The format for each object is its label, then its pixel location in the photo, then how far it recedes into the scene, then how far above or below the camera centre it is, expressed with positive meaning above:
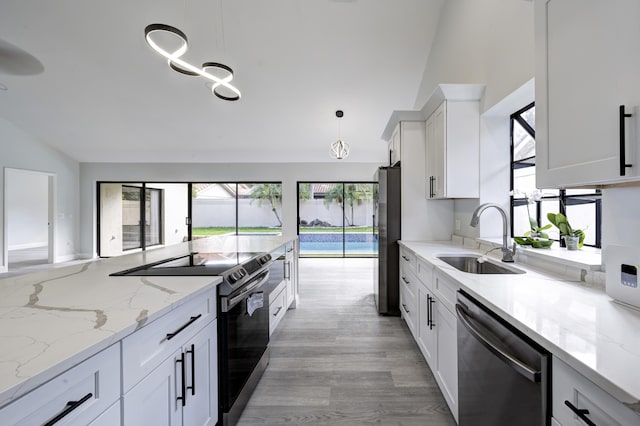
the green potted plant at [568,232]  1.82 -0.12
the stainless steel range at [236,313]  1.50 -0.60
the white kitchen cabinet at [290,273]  3.16 -0.70
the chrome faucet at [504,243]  1.97 -0.21
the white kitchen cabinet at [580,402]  0.62 -0.46
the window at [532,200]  1.88 +0.10
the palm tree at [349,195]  7.75 +0.52
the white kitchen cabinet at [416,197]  3.32 +0.20
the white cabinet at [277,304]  2.45 -0.85
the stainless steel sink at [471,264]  2.07 -0.40
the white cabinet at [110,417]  0.77 -0.57
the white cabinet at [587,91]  0.88 +0.44
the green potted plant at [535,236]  1.95 -0.16
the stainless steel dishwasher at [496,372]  0.87 -0.58
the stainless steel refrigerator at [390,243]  3.34 -0.35
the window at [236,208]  7.87 +0.16
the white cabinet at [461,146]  2.72 +0.65
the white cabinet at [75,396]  0.59 -0.43
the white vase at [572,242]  1.81 -0.18
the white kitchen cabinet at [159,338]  0.89 -0.46
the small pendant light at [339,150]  4.88 +1.11
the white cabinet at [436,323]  1.61 -0.77
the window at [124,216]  7.54 -0.06
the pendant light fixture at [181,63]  2.09 +1.31
